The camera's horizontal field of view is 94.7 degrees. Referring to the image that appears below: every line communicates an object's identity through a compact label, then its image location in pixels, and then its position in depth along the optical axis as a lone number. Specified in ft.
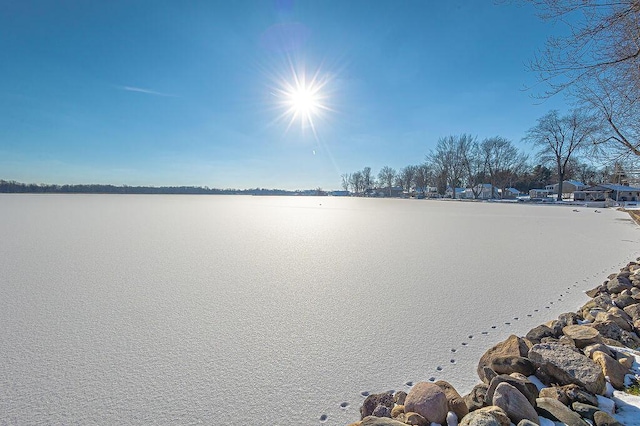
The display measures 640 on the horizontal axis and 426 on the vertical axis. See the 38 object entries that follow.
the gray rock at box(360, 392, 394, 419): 5.88
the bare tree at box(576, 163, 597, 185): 185.16
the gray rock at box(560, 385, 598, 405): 5.66
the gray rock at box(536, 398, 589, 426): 5.09
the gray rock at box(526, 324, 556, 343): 8.27
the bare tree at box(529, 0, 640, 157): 10.65
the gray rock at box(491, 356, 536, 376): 6.76
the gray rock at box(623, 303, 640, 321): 9.81
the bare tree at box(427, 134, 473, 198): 175.06
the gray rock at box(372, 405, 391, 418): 5.64
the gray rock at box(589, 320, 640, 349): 8.18
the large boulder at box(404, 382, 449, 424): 5.49
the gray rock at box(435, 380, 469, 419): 5.66
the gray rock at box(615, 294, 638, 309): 10.94
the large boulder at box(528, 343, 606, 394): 6.00
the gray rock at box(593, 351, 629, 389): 6.33
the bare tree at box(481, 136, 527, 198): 164.76
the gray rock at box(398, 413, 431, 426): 5.31
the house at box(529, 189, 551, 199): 185.86
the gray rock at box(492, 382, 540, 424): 5.16
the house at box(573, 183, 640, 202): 142.61
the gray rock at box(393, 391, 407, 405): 6.09
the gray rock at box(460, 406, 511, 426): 4.83
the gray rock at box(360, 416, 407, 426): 4.95
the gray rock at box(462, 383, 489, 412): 5.74
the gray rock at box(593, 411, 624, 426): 5.08
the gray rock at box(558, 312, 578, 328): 9.22
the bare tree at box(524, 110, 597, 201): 120.80
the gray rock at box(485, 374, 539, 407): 5.70
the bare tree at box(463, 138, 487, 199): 172.14
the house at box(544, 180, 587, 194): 172.26
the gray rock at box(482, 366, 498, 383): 6.68
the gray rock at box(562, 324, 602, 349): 7.66
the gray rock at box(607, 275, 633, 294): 12.88
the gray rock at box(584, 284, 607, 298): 12.97
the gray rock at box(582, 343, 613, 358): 7.11
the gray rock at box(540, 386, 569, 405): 5.81
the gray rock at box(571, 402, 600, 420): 5.35
